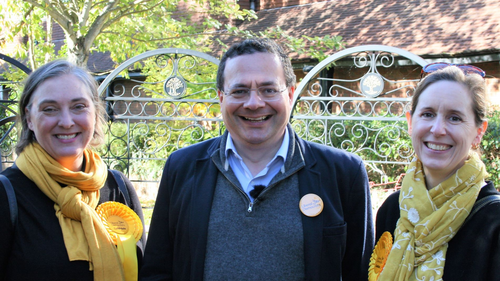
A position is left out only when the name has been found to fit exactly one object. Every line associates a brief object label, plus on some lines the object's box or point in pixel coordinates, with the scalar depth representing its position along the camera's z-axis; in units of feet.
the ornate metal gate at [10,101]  18.38
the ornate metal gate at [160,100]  17.12
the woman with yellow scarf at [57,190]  6.31
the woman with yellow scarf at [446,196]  5.56
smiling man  5.94
